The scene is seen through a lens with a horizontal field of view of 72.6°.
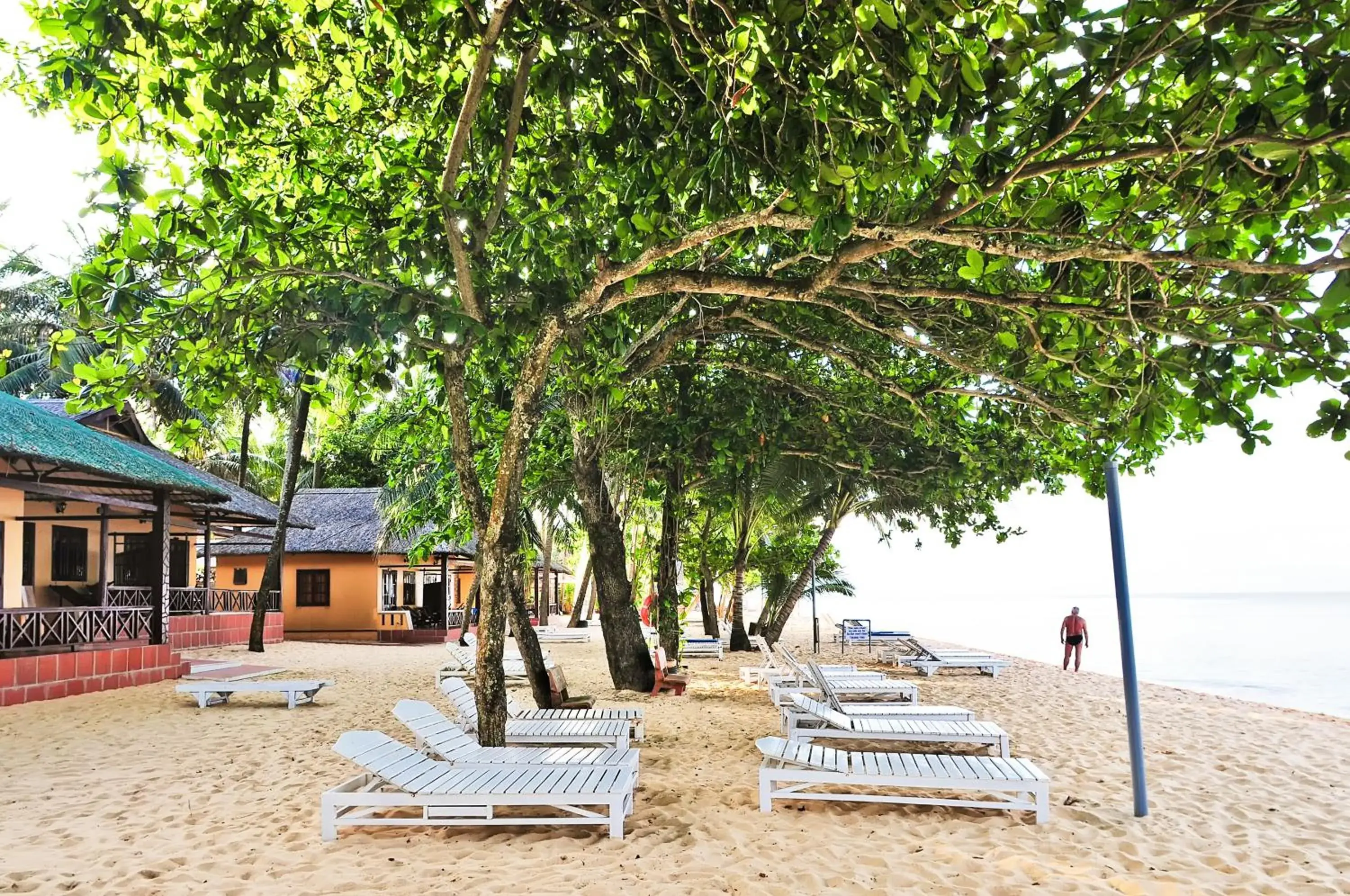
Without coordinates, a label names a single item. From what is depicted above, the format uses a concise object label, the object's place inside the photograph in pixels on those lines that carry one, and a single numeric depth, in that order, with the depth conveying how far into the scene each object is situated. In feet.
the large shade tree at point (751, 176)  13.50
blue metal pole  20.34
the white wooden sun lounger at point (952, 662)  54.49
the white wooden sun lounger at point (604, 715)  27.78
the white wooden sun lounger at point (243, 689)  37.52
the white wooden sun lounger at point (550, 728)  25.53
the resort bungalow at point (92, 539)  40.52
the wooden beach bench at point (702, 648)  65.31
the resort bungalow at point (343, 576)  86.79
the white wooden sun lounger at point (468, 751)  21.20
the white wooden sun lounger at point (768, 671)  40.09
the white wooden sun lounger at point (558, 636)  82.02
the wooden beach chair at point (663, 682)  41.70
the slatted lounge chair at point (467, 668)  42.68
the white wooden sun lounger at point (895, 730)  25.70
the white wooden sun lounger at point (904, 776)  20.06
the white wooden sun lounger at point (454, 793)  18.20
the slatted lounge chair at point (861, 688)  37.09
